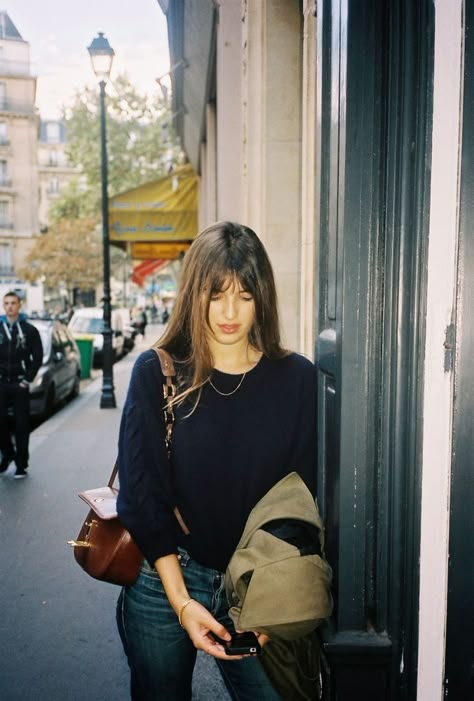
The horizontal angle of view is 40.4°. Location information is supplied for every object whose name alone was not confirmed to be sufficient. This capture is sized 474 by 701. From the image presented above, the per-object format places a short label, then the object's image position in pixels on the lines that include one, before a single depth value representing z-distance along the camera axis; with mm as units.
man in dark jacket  7645
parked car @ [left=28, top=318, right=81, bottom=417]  10914
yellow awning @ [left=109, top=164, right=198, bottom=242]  13711
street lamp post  11922
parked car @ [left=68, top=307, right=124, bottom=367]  21891
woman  1881
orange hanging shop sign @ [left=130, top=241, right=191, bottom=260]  17062
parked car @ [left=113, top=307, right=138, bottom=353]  28047
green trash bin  17266
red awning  23094
